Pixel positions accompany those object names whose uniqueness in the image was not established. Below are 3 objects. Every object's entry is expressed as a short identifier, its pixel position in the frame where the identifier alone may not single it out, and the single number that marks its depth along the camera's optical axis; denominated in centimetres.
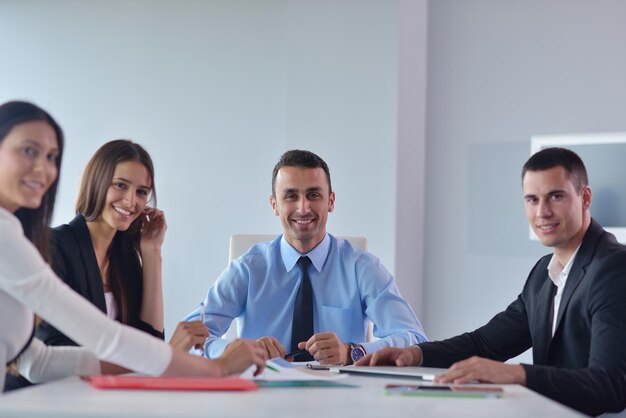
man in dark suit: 189
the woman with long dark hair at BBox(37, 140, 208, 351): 278
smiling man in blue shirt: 287
